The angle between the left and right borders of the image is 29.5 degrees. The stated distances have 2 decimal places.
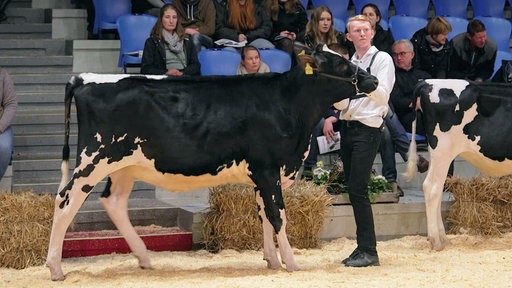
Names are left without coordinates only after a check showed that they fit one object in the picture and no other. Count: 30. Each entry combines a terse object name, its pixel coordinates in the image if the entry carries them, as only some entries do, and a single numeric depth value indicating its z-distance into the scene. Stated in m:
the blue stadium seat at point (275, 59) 11.20
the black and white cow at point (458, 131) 8.95
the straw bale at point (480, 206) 9.56
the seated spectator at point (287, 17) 12.06
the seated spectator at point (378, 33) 11.85
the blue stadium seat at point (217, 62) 10.88
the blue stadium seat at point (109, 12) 11.83
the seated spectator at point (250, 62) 10.30
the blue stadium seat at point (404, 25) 12.66
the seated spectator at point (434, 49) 11.67
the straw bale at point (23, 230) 8.06
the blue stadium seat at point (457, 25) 13.12
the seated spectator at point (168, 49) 10.41
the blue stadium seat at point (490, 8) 13.92
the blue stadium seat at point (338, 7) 13.18
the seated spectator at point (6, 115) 9.17
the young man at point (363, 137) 7.89
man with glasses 10.30
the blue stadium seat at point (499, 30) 13.15
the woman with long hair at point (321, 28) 11.26
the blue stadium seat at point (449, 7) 13.88
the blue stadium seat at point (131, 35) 11.15
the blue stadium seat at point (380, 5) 13.47
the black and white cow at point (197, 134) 7.43
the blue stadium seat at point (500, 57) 12.46
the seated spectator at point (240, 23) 11.62
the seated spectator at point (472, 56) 11.92
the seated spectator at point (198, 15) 11.58
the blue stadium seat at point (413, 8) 13.59
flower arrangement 9.60
